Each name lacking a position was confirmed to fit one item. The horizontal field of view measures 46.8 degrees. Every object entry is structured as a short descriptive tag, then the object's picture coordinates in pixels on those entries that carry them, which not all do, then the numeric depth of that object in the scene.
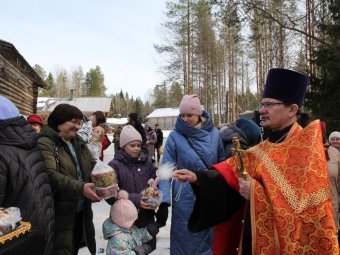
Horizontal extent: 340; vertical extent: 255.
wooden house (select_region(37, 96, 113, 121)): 68.31
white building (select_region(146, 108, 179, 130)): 72.06
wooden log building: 12.53
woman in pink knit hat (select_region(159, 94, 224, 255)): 3.61
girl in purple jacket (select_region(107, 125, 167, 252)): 3.51
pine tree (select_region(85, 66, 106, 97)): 101.44
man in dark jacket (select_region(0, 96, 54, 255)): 2.24
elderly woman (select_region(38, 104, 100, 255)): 3.01
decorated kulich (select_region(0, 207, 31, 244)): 1.98
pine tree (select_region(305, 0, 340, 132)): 10.87
